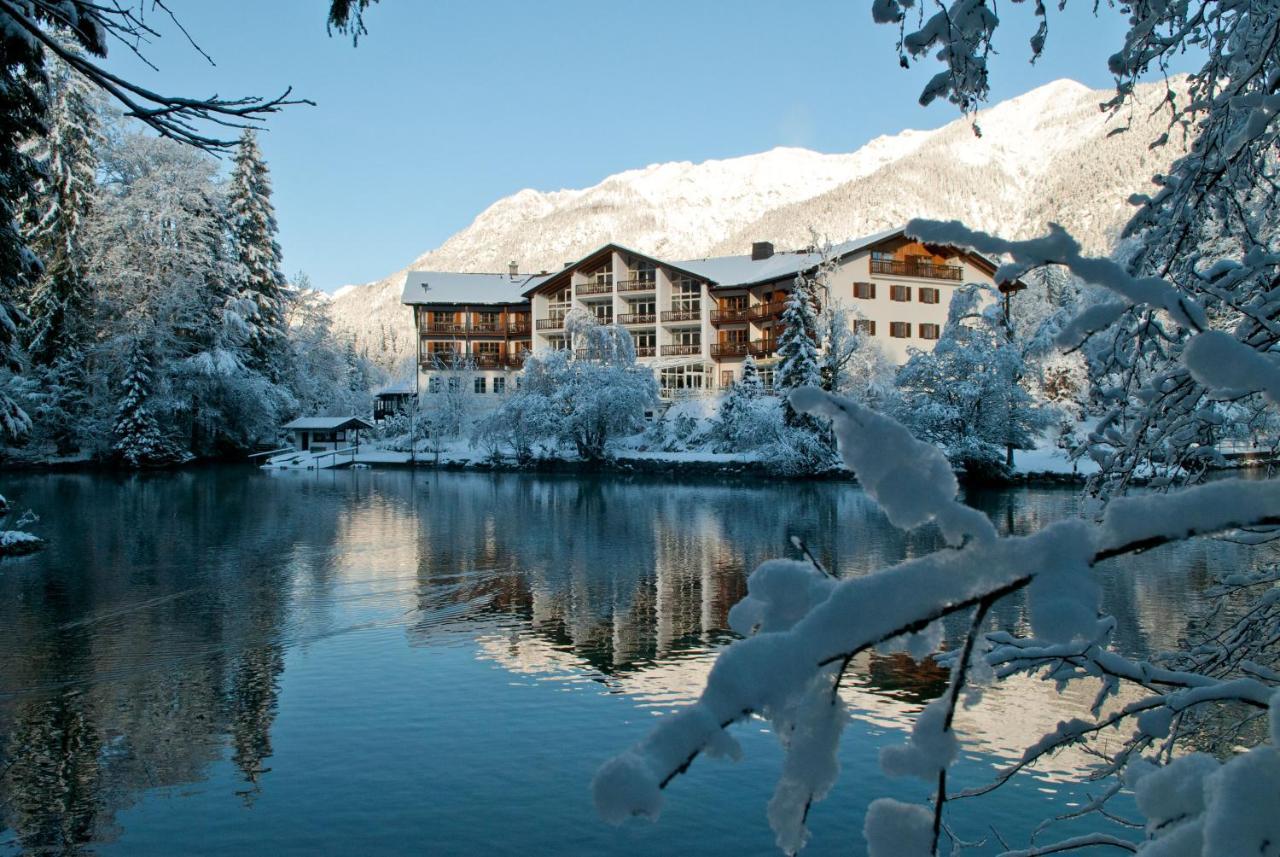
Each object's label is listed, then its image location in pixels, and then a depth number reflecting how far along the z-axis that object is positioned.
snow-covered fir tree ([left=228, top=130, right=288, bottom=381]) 51.72
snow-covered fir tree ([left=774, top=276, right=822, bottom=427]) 39.06
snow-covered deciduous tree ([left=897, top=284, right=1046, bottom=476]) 33.91
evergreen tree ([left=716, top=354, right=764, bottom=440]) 40.31
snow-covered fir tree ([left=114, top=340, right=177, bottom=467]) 42.41
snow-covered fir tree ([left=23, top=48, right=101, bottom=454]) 41.03
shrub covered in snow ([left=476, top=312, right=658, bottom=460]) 42.16
